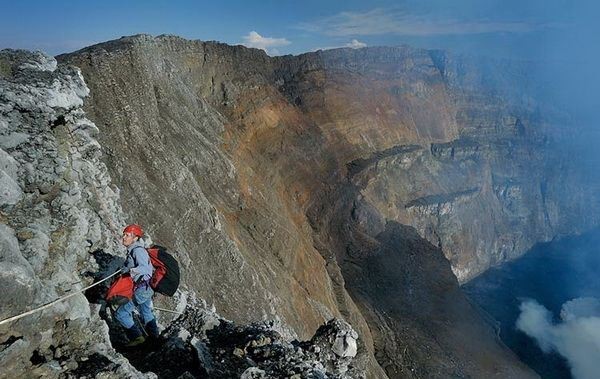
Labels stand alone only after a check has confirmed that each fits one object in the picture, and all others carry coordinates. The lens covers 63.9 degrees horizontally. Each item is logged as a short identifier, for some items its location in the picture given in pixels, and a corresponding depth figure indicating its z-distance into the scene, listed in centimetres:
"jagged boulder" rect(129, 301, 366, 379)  812
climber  782
